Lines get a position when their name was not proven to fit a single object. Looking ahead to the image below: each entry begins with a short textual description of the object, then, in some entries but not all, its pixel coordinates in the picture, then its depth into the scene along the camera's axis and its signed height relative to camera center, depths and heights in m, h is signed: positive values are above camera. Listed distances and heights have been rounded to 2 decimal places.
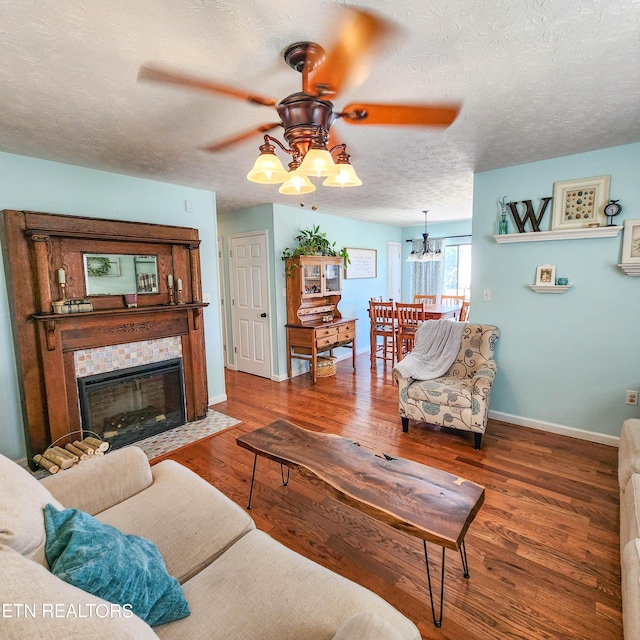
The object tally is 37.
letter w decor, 3.04 +0.51
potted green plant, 4.70 +0.40
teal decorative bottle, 3.24 +0.44
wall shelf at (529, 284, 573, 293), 2.98 -0.14
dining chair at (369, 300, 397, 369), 5.23 -0.73
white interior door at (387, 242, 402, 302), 7.31 +0.07
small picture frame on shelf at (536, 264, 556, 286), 3.05 -0.02
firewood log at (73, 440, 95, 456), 2.52 -1.24
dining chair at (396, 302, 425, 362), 5.00 -0.70
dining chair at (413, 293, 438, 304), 6.24 -0.47
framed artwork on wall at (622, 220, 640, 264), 2.67 +0.22
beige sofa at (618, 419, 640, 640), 1.14 -1.05
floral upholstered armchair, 2.85 -0.99
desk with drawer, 4.66 -0.87
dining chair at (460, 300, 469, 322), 5.51 -0.61
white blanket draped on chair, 3.24 -0.76
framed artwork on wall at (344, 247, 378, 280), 6.04 +0.20
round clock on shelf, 2.72 +0.48
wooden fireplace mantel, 2.52 -0.24
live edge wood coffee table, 1.42 -1.00
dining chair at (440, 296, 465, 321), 6.54 -0.50
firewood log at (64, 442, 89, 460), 2.49 -1.25
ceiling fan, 1.37 +0.81
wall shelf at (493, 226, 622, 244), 2.75 +0.31
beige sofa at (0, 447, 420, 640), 0.67 -1.00
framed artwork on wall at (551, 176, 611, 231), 2.79 +0.57
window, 6.95 +0.14
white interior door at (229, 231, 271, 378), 4.83 -0.38
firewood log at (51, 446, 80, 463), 2.48 -1.26
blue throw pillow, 0.92 -0.80
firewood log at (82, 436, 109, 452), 2.57 -1.23
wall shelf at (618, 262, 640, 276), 2.66 +0.02
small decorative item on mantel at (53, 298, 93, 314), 2.62 -0.21
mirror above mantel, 2.89 +0.04
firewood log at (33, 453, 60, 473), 2.42 -1.30
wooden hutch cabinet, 4.69 -0.53
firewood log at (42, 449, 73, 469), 2.41 -1.26
